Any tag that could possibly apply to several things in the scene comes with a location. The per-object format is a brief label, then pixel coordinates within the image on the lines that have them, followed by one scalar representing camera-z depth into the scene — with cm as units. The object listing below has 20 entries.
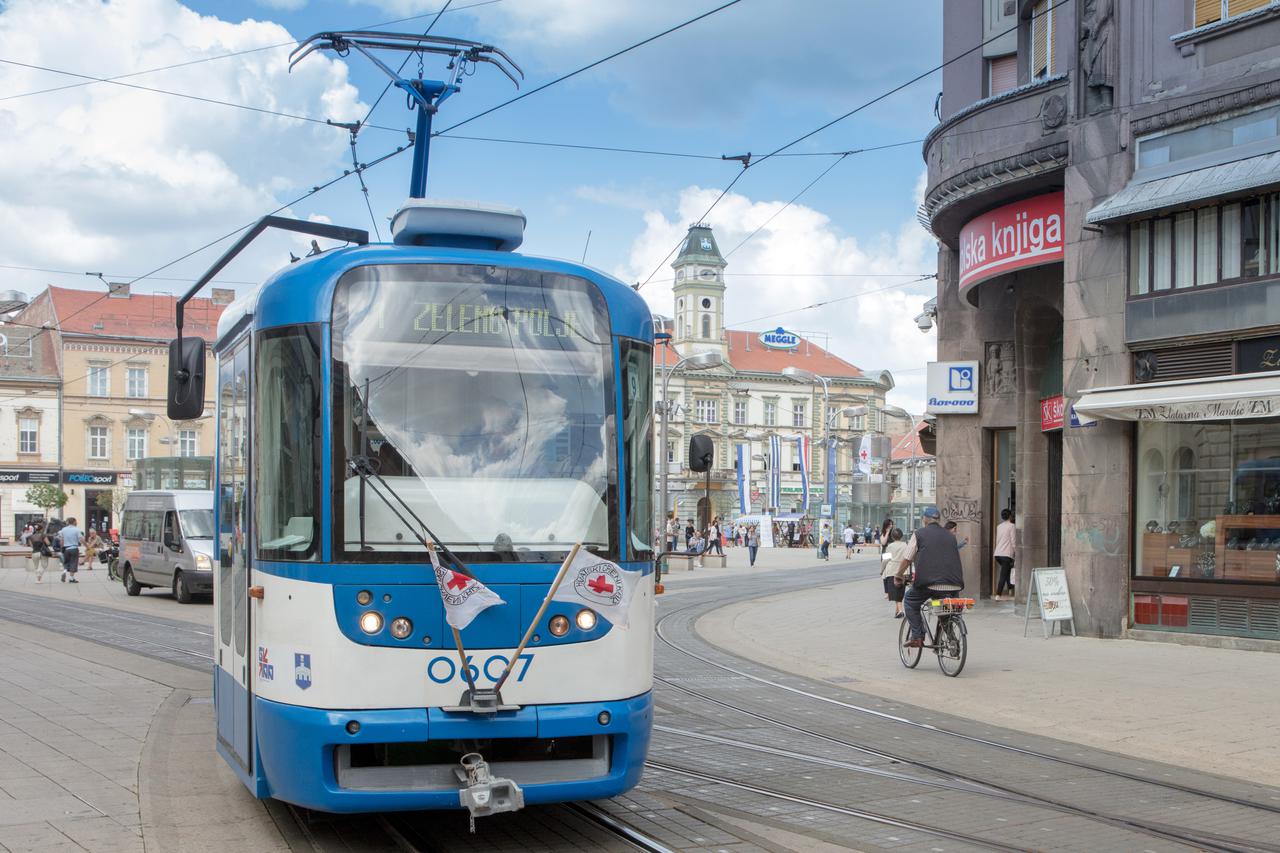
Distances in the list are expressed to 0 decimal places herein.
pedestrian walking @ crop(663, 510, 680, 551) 4881
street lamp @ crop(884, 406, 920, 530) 6450
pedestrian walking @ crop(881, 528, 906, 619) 1959
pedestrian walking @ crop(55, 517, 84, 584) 3366
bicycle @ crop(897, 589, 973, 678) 1403
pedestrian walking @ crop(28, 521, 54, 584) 3635
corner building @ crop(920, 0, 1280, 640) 1595
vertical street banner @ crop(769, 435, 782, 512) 7206
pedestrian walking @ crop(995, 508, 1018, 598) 2258
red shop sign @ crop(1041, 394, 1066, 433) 2127
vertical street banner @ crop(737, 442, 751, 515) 6856
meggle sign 7556
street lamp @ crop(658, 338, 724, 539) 3689
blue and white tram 609
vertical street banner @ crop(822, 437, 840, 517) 6538
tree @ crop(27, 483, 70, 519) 6259
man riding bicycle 1409
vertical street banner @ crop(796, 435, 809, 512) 6702
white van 2575
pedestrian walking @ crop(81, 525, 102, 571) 4356
